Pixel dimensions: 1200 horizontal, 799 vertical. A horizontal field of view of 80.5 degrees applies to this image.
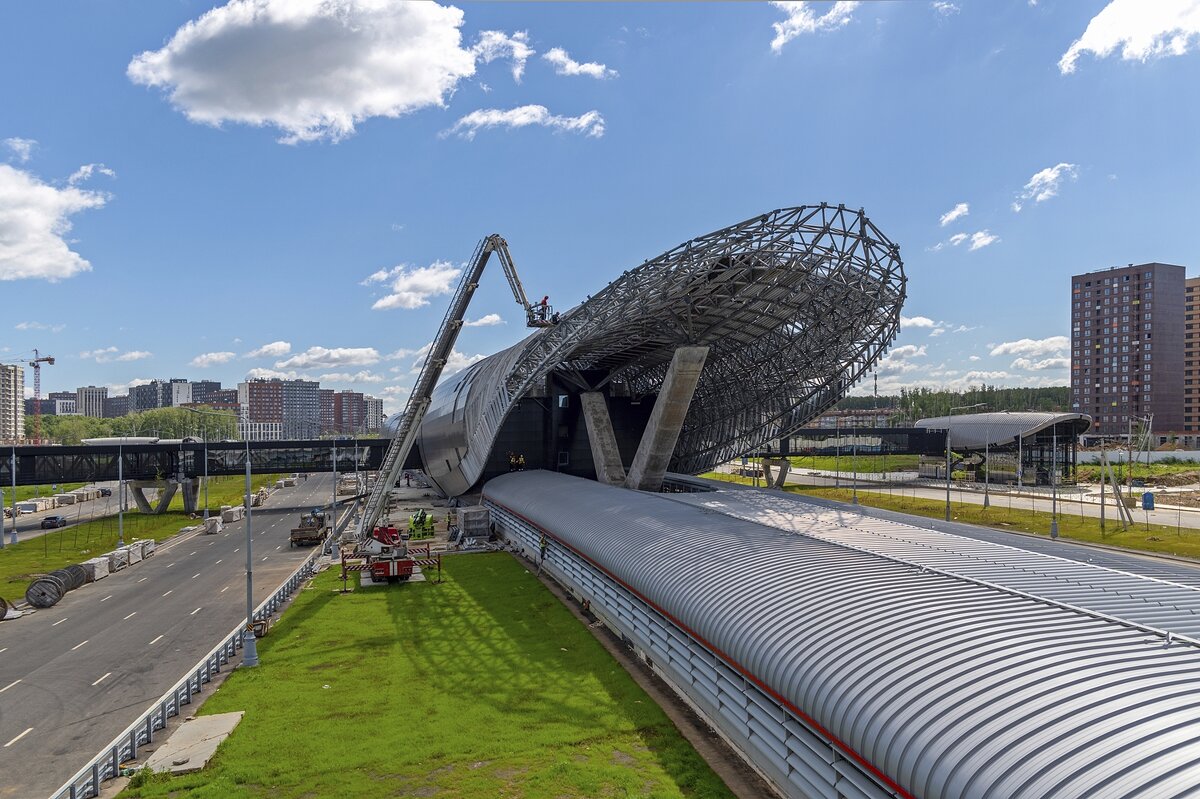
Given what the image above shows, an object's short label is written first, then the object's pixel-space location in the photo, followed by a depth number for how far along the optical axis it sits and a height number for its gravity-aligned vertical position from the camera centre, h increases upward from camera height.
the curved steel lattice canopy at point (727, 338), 41.72 +5.48
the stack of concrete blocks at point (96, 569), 41.25 -9.41
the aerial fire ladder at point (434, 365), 51.69 +3.47
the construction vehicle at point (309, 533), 53.50 -9.33
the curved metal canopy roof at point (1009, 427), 97.56 -2.56
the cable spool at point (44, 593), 34.78 -9.08
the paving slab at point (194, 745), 16.33 -8.22
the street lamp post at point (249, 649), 23.82 -8.06
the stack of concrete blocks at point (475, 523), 51.69 -8.32
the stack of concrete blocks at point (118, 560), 44.59 -9.56
